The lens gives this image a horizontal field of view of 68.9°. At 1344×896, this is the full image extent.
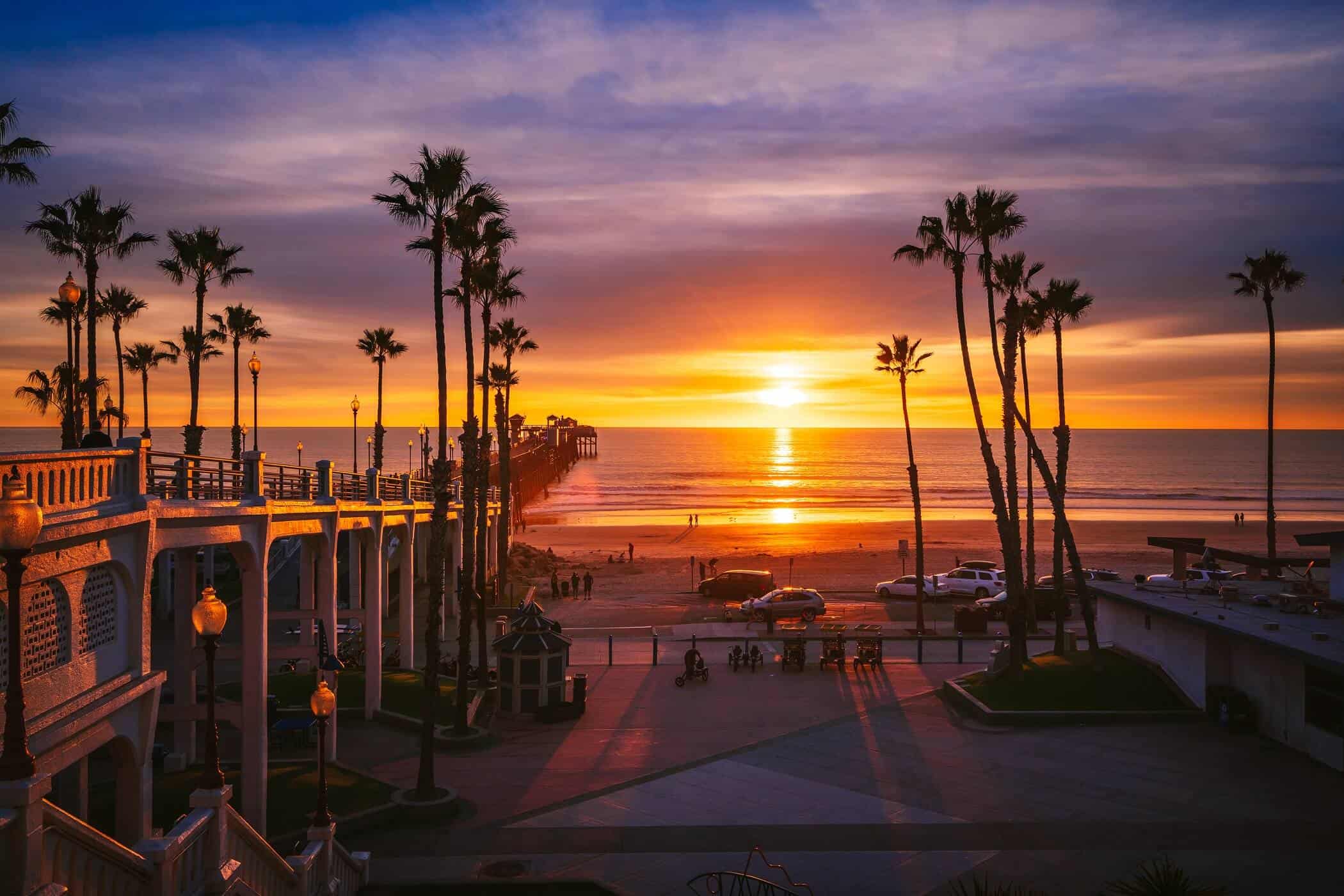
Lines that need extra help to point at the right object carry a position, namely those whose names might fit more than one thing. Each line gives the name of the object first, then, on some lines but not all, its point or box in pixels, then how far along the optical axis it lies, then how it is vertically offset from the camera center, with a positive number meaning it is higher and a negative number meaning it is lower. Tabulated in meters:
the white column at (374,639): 25.23 -4.46
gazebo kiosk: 25.61 -5.29
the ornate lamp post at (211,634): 9.55 -1.76
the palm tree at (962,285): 27.33 +5.39
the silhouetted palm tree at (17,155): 18.45 +5.94
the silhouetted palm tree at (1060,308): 33.28 +5.37
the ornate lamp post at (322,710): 13.27 -3.48
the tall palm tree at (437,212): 21.45 +5.65
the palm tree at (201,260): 37.56 +8.06
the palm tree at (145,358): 57.47 +6.43
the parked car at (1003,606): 40.25 -6.07
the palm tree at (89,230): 29.70 +7.29
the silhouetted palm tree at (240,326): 54.22 +7.84
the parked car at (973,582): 47.19 -5.71
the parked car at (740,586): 48.44 -5.95
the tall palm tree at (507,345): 41.69 +5.95
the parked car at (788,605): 42.12 -6.05
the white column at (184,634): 18.42 -3.20
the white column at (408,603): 31.00 -4.35
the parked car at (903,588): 47.50 -6.02
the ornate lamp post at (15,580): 6.57 -0.78
